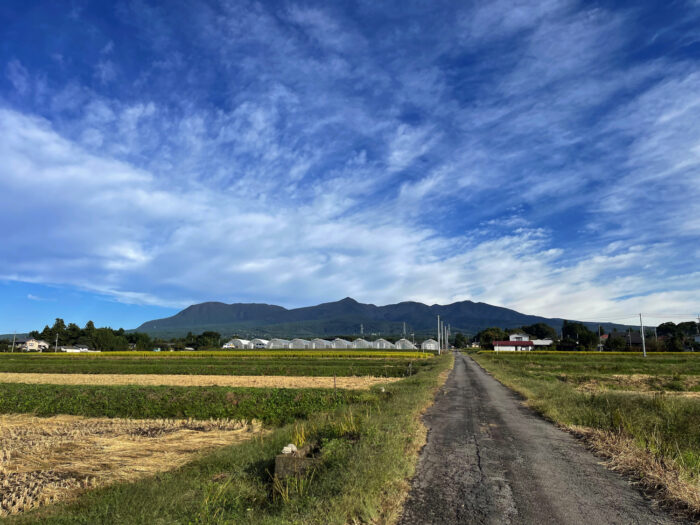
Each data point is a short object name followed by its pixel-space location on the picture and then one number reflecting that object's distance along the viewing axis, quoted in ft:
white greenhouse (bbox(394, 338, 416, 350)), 600.07
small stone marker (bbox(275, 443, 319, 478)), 28.68
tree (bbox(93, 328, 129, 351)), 451.12
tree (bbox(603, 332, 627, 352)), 385.91
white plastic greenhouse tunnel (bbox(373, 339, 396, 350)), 601.62
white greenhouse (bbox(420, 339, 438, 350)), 593.38
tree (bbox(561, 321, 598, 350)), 413.47
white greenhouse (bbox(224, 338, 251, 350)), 628.94
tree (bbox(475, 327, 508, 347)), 597.85
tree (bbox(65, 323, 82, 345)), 499.92
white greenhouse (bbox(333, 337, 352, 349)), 596.05
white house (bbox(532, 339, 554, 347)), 545.44
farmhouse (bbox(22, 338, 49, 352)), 518.09
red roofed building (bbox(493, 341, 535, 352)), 487.20
